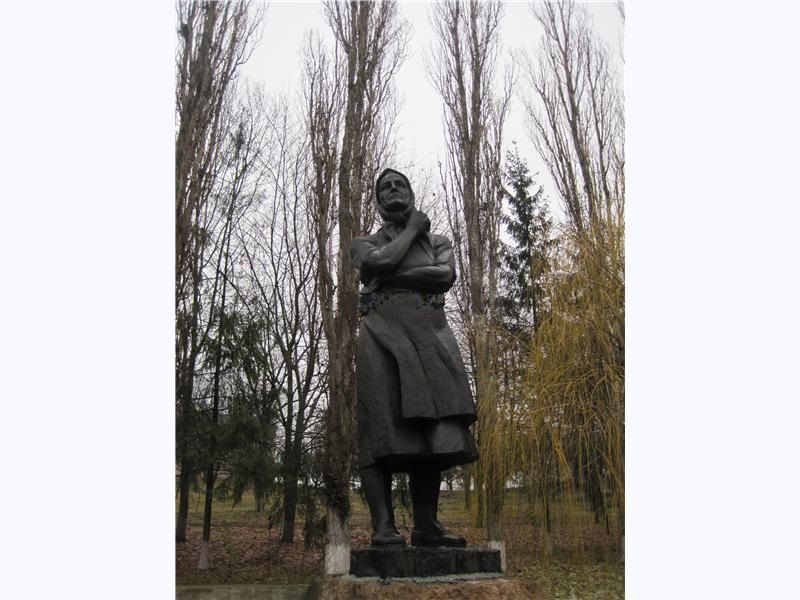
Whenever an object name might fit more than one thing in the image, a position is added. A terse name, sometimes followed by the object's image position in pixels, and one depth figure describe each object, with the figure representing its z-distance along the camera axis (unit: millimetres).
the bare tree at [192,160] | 11859
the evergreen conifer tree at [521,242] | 12875
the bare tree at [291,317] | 12328
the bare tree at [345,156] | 11867
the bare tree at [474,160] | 12758
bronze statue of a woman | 4422
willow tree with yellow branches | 9617
